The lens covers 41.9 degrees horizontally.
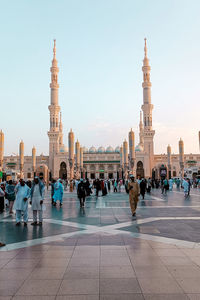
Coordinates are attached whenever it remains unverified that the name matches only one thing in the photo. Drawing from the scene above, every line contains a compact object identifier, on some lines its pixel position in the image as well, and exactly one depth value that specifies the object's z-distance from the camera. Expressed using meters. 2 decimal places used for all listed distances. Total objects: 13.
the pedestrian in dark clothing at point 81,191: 11.79
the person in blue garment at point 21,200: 7.54
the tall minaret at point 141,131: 88.39
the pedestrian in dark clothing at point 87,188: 16.62
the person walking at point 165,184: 20.09
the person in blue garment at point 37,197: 7.55
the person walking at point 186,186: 16.74
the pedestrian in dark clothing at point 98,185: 19.05
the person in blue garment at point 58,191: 12.90
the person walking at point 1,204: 10.78
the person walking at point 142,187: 15.52
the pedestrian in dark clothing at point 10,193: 10.19
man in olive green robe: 8.89
